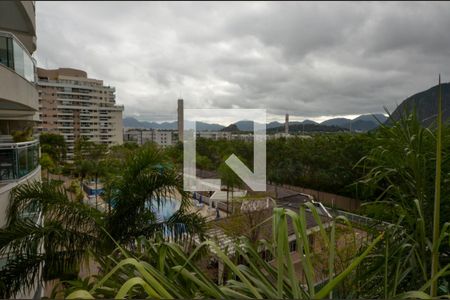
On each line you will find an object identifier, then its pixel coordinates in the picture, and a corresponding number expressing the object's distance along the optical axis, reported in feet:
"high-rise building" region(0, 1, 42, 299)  14.99
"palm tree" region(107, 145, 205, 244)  13.76
